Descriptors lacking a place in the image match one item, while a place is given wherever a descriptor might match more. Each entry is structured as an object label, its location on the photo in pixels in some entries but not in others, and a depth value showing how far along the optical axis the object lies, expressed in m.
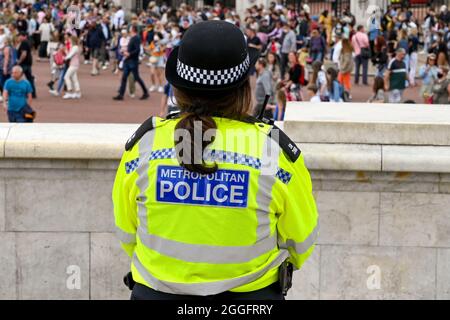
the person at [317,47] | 27.28
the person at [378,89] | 17.86
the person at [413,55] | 27.28
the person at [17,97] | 16.00
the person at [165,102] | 17.04
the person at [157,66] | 23.98
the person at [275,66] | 21.64
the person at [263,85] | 16.19
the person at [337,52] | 23.85
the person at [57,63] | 22.55
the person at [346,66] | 22.78
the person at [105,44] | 29.47
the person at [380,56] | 25.06
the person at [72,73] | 22.13
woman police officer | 3.49
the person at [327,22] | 33.53
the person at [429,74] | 18.91
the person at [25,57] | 21.98
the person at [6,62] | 21.36
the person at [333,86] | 17.12
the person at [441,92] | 16.34
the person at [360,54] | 26.41
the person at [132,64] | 22.64
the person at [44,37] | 31.94
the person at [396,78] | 20.06
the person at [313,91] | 15.84
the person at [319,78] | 17.72
